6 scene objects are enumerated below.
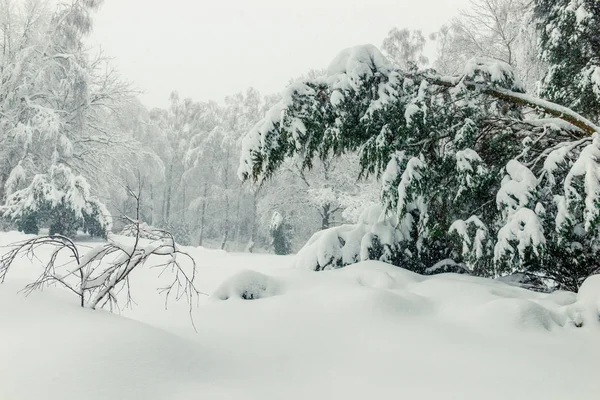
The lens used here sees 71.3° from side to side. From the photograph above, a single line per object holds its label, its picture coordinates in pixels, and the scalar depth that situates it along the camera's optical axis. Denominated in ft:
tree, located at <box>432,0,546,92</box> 44.30
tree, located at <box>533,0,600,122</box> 18.17
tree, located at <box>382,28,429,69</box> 65.62
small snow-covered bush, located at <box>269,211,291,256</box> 72.90
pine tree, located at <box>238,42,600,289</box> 15.83
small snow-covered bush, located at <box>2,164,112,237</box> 48.60
